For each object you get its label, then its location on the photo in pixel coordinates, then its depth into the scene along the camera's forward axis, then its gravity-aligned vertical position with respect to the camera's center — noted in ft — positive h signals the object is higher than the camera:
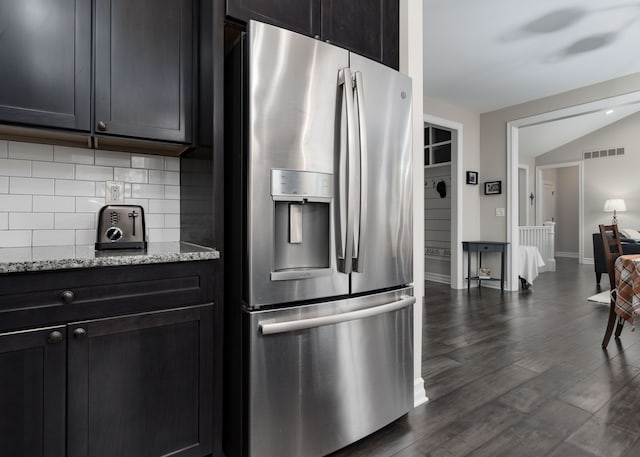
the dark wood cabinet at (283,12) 4.83 +3.12
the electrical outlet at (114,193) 5.80 +0.61
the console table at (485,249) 17.11 -1.03
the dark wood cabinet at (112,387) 3.60 -1.77
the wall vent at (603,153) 26.55 +5.78
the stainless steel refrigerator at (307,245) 4.45 -0.23
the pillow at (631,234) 22.06 -0.40
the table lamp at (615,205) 25.43 +1.63
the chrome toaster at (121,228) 5.23 +0.02
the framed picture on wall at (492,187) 18.02 +2.11
